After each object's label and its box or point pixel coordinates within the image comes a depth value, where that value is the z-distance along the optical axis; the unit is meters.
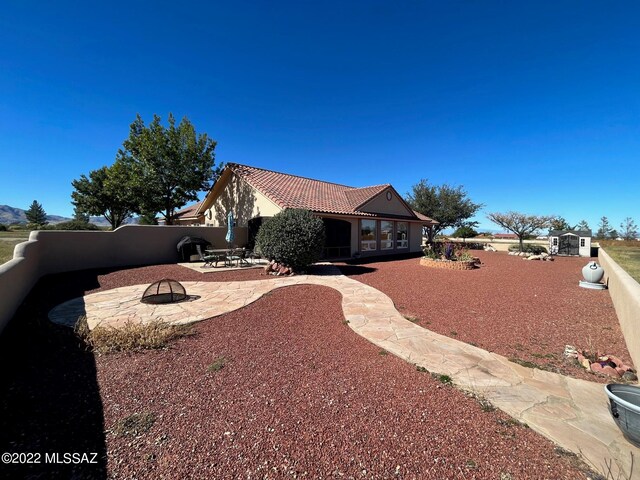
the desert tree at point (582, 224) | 39.28
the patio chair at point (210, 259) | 12.95
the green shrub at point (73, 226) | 20.82
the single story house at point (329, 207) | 16.41
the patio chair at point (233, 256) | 13.32
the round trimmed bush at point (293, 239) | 11.16
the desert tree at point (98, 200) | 29.42
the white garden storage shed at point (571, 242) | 23.23
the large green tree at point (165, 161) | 19.50
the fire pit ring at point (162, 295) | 7.29
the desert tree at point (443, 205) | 31.62
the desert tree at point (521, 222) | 26.31
